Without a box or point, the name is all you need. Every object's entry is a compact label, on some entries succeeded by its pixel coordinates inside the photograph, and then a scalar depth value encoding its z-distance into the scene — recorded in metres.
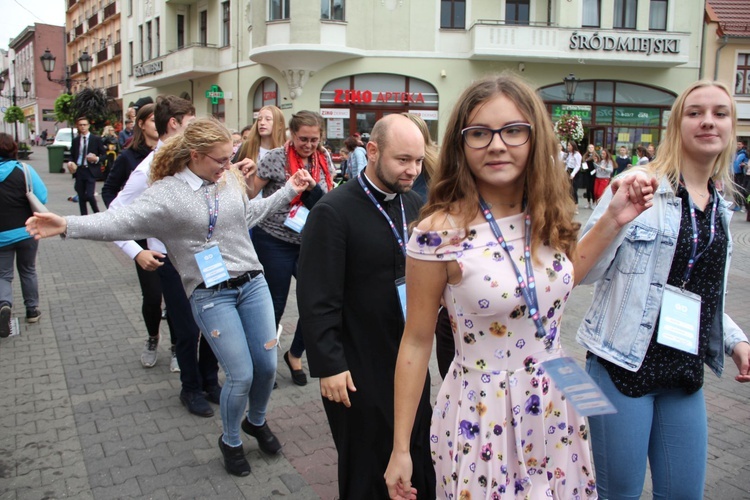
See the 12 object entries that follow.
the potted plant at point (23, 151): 29.78
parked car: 31.32
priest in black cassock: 2.59
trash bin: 29.06
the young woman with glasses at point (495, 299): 1.86
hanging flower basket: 17.48
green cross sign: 26.88
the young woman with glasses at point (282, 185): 4.68
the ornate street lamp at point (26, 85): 30.91
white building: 24.31
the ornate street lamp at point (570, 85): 20.36
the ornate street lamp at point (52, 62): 21.19
